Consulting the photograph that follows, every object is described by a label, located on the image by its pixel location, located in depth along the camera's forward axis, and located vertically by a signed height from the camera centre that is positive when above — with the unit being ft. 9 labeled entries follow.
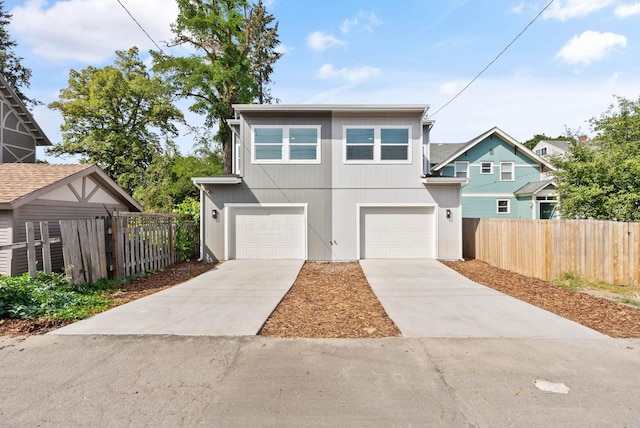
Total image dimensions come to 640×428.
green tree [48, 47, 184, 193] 74.43 +22.64
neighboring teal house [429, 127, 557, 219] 67.21 +6.70
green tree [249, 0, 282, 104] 73.10 +38.25
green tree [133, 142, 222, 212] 65.67 +6.65
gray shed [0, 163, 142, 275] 22.75 +0.95
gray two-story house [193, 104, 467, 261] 37.32 +1.20
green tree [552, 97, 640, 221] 31.17 +1.95
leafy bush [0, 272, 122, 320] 16.40 -5.13
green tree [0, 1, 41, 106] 69.00 +32.48
